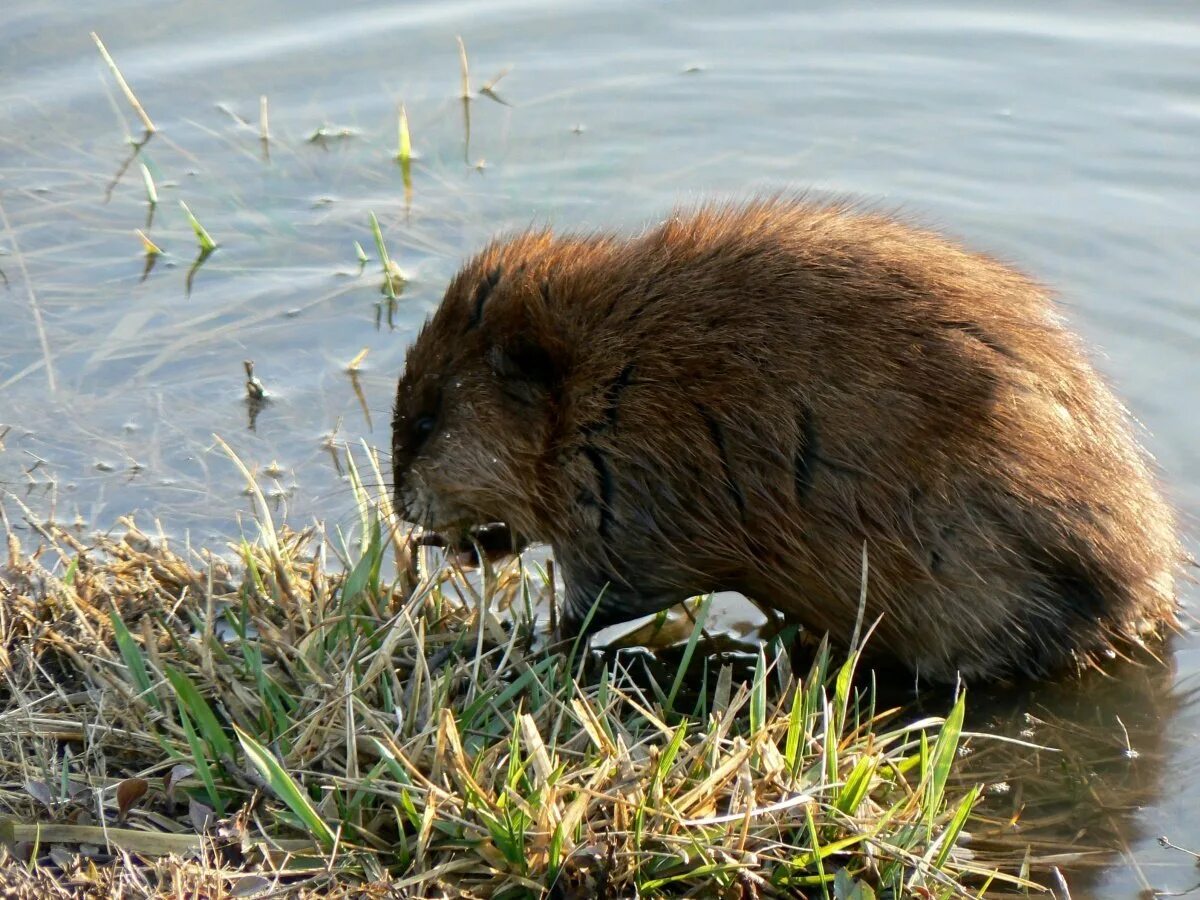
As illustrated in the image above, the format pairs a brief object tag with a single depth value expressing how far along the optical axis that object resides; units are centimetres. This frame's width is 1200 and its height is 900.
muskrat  836
